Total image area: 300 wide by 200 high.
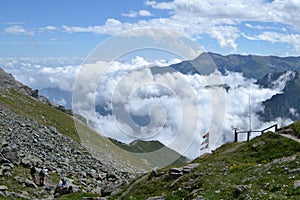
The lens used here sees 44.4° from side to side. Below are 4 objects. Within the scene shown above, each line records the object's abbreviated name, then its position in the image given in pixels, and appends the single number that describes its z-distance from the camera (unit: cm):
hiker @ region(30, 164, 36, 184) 4331
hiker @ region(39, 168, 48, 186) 4270
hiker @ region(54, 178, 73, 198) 4025
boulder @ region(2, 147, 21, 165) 4581
